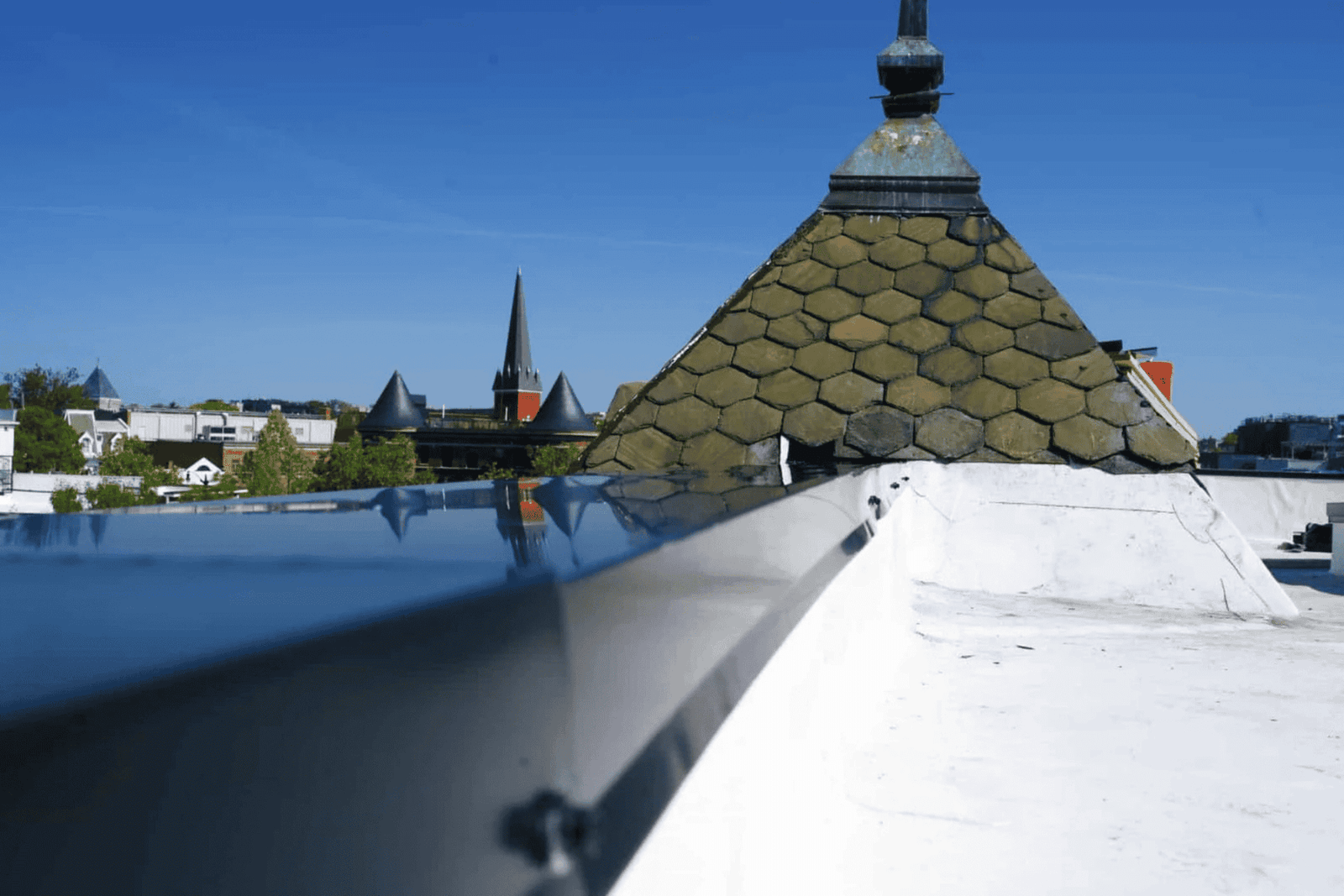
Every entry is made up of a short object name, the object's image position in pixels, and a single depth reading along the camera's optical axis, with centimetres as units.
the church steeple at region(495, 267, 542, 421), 11438
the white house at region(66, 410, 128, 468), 10276
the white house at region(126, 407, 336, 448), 12731
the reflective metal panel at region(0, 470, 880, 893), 42
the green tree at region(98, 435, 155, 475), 7106
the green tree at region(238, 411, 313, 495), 7362
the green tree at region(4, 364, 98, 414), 9756
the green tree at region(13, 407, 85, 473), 7750
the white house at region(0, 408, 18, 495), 5321
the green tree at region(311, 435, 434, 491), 8156
